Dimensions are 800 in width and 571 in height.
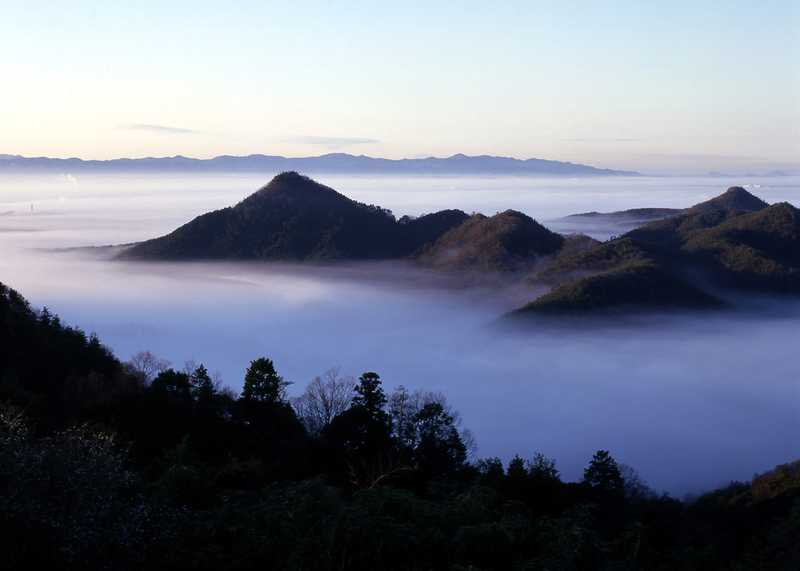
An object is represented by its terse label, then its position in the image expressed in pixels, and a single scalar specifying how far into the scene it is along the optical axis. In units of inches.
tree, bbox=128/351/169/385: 1753.9
